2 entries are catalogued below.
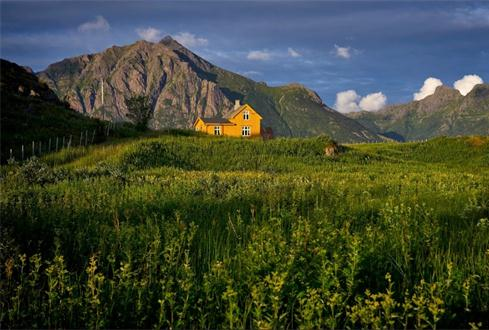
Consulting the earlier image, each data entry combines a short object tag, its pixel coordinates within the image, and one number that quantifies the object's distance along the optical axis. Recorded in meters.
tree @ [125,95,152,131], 85.00
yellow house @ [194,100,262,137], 90.81
